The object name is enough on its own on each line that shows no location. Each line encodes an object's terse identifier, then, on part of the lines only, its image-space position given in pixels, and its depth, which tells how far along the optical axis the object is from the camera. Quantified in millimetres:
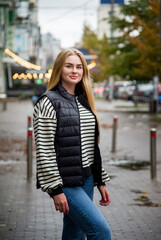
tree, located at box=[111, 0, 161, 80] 24703
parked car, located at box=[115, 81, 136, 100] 49594
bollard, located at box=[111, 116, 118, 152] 13281
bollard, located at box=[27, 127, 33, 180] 9016
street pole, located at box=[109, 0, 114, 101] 48694
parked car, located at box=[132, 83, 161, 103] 44219
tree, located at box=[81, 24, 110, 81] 64312
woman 3355
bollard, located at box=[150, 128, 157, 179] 9172
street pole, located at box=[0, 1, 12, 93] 43669
